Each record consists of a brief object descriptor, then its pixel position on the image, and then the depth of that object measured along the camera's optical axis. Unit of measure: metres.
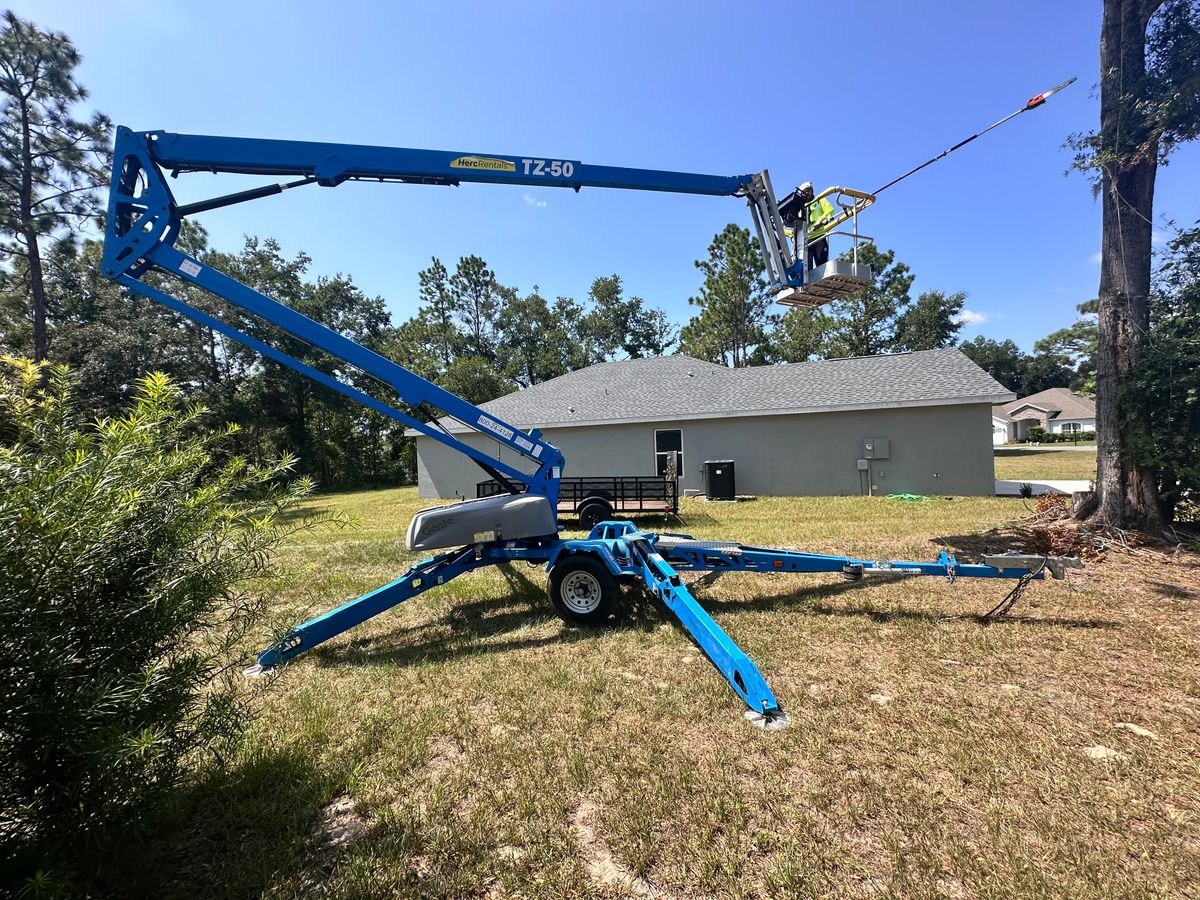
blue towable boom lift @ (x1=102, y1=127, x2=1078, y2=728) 4.95
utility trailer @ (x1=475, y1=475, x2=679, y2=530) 11.92
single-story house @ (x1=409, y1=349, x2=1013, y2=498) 14.20
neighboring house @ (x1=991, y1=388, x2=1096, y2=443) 53.41
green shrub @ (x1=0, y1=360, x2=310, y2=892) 1.75
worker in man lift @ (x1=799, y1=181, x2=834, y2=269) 6.12
